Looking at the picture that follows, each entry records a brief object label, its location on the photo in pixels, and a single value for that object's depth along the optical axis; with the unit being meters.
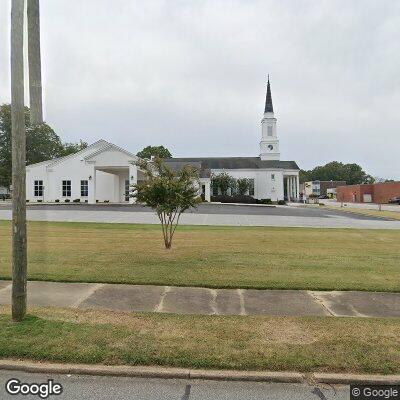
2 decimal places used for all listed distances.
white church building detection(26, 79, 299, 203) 37.72
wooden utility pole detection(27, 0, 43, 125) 4.86
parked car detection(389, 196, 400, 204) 56.49
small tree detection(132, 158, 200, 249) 9.53
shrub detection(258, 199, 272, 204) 48.38
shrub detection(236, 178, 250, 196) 53.66
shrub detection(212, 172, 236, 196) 52.19
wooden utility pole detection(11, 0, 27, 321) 4.49
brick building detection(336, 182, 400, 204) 59.68
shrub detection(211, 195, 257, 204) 48.40
